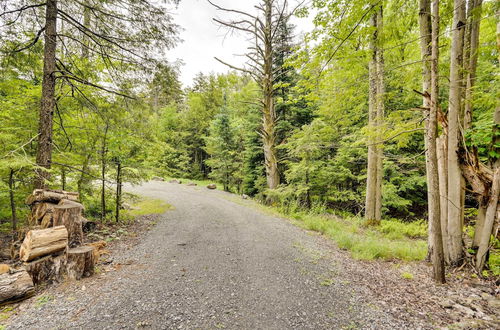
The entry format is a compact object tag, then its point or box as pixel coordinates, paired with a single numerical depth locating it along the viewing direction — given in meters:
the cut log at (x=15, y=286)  2.69
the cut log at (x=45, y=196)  3.96
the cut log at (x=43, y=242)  3.19
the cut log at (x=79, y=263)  3.31
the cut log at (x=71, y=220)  3.81
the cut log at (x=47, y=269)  3.15
